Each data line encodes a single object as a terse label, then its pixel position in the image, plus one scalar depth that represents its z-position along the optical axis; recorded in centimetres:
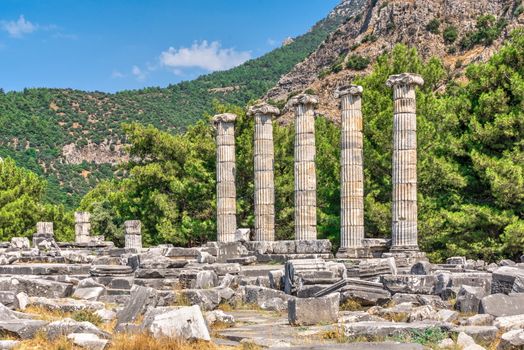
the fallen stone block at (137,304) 1341
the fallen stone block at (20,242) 4220
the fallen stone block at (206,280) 1964
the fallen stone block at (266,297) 1698
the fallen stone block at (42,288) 1864
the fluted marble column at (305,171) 3356
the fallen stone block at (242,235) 3242
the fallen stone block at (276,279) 1986
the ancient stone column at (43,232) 4594
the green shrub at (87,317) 1382
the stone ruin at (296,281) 1153
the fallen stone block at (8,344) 1099
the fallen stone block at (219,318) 1393
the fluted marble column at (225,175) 3647
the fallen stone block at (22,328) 1173
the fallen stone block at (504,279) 1465
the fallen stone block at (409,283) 1744
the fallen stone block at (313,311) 1343
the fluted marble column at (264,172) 3528
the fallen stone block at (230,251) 2828
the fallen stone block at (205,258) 2567
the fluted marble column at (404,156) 3027
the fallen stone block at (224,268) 2223
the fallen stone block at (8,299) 1557
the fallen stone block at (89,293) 1846
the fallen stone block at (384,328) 1136
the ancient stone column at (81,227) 5119
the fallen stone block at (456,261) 2647
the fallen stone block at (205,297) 1658
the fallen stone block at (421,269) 2094
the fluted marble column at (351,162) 3216
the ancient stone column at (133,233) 4272
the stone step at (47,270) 2481
